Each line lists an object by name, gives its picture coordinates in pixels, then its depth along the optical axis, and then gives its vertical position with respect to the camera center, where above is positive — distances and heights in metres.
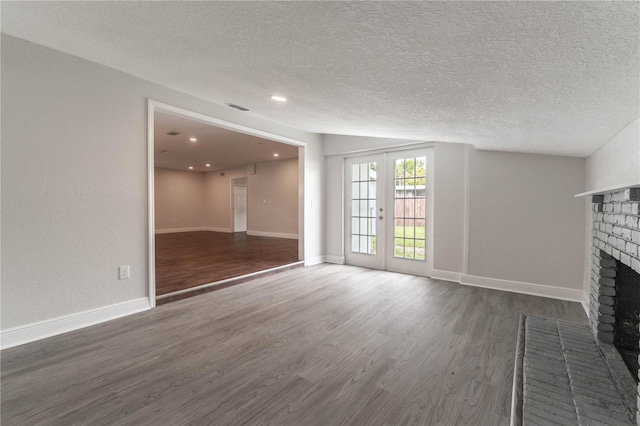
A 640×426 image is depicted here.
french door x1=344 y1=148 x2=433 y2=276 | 4.55 -0.08
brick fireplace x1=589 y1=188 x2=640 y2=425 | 1.74 -0.41
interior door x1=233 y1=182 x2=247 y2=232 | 11.30 -0.13
